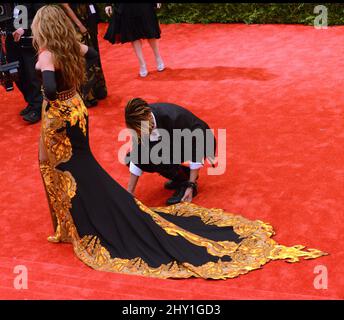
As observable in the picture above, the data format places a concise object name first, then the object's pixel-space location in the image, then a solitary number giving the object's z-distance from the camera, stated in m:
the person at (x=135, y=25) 6.95
